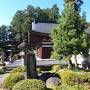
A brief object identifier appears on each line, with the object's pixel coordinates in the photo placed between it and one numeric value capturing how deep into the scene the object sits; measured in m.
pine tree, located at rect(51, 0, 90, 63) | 10.76
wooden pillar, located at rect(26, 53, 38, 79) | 6.85
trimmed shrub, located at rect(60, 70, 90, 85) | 6.67
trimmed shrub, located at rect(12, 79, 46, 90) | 5.51
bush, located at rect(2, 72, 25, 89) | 6.39
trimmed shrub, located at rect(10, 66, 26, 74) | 7.86
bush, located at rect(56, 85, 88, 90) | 5.80
